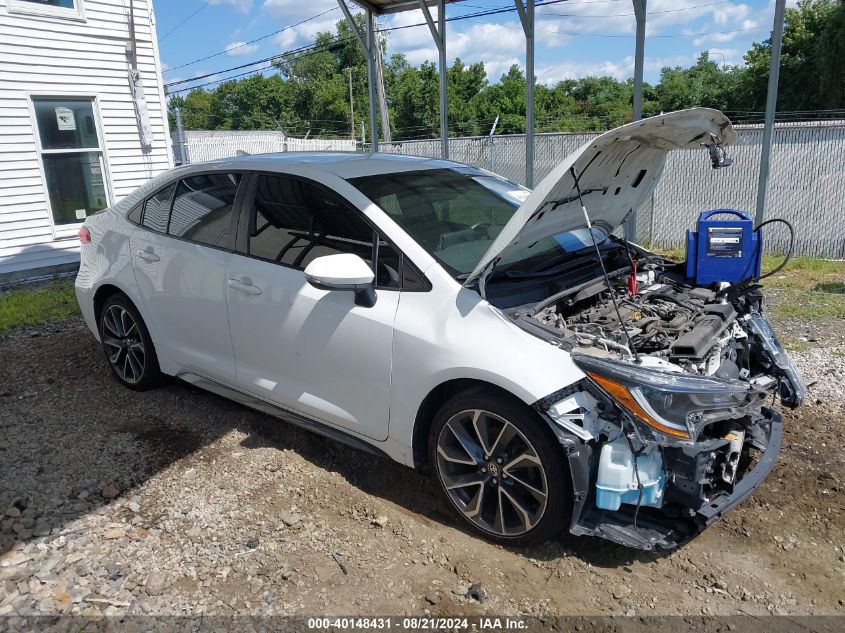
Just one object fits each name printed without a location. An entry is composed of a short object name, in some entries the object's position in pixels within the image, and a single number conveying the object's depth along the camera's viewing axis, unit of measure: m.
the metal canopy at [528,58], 6.89
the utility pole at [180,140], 21.91
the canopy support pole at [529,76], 8.02
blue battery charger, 3.79
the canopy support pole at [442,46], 8.60
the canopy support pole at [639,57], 7.19
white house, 9.32
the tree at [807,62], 27.47
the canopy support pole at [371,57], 9.27
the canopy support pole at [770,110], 6.54
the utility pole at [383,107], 21.67
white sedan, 2.63
